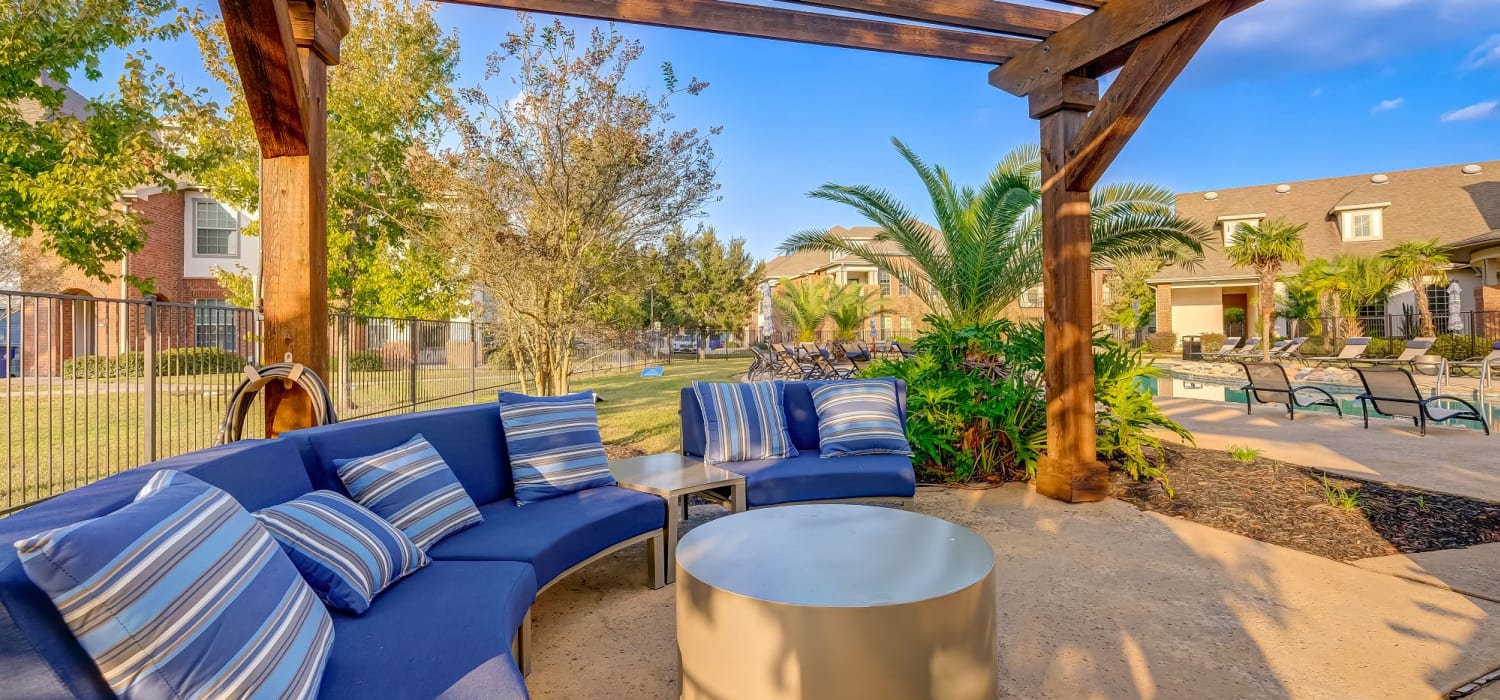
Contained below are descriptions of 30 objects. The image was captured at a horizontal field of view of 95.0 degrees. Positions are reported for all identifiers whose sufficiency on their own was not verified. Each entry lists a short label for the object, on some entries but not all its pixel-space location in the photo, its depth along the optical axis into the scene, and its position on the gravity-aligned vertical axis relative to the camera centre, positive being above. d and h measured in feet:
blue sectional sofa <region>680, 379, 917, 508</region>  13.58 -2.54
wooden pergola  12.20 +5.21
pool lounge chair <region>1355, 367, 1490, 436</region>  24.80 -2.04
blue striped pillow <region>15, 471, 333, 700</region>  3.91 -1.52
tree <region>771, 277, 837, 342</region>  78.95 +5.50
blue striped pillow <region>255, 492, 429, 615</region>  6.66 -1.95
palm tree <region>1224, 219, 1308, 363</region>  63.52 +8.99
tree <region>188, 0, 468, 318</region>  32.37 +9.31
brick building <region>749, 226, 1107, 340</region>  83.76 +8.94
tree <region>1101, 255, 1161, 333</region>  86.79 +7.58
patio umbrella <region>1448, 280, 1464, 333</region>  56.80 +2.76
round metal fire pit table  6.54 -2.68
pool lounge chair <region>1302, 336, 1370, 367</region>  55.26 -0.51
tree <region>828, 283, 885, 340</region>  73.51 +4.85
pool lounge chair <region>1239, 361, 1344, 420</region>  29.68 -1.79
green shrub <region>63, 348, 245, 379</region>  16.81 -0.04
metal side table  11.98 -2.32
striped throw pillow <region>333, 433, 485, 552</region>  8.88 -1.78
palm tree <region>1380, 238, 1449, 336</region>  59.26 +6.93
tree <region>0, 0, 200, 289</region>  23.12 +8.47
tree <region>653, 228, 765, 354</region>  103.55 +9.96
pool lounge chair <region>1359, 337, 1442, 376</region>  47.85 -0.99
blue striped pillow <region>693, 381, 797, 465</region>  14.96 -1.54
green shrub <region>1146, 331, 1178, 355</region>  79.56 +0.55
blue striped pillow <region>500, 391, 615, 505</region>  11.68 -1.58
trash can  74.13 -0.07
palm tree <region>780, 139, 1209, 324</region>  21.35 +3.85
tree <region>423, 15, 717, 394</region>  27.71 +7.50
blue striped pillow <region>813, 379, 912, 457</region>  15.58 -1.56
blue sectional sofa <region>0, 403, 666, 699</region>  3.84 -2.45
